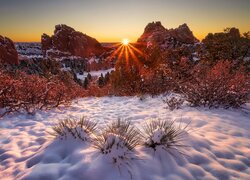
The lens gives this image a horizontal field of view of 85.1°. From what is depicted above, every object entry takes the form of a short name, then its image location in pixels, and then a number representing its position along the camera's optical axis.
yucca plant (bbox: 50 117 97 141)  2.19
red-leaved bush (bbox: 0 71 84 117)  3.85
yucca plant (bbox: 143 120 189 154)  1.99
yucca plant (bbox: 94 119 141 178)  1.75
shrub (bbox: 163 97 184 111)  4.13
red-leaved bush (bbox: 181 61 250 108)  4.07
